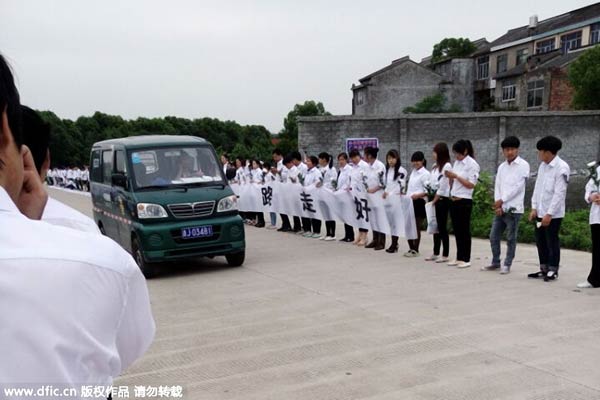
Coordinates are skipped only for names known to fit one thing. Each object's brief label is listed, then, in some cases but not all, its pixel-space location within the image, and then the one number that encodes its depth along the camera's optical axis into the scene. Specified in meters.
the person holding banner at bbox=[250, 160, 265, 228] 13.38
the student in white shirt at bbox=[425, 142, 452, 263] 7.90
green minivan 7.57
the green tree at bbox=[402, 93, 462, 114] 41.00
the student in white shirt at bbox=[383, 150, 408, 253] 8.89
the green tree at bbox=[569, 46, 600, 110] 31.02
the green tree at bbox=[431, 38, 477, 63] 55.00
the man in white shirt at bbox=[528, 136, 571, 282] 6.50
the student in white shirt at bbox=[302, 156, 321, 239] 11.26
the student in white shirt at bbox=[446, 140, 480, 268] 7.50
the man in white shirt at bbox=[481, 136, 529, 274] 7.04
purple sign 19.55
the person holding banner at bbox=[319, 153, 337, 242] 10.87
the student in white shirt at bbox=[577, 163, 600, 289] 6.15
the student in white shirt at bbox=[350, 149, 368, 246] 9.70
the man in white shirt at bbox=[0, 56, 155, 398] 0.88
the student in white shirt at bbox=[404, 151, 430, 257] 8.41
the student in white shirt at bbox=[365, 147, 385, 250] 9.33
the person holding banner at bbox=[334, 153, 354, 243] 10.32
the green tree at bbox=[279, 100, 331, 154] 42.99
